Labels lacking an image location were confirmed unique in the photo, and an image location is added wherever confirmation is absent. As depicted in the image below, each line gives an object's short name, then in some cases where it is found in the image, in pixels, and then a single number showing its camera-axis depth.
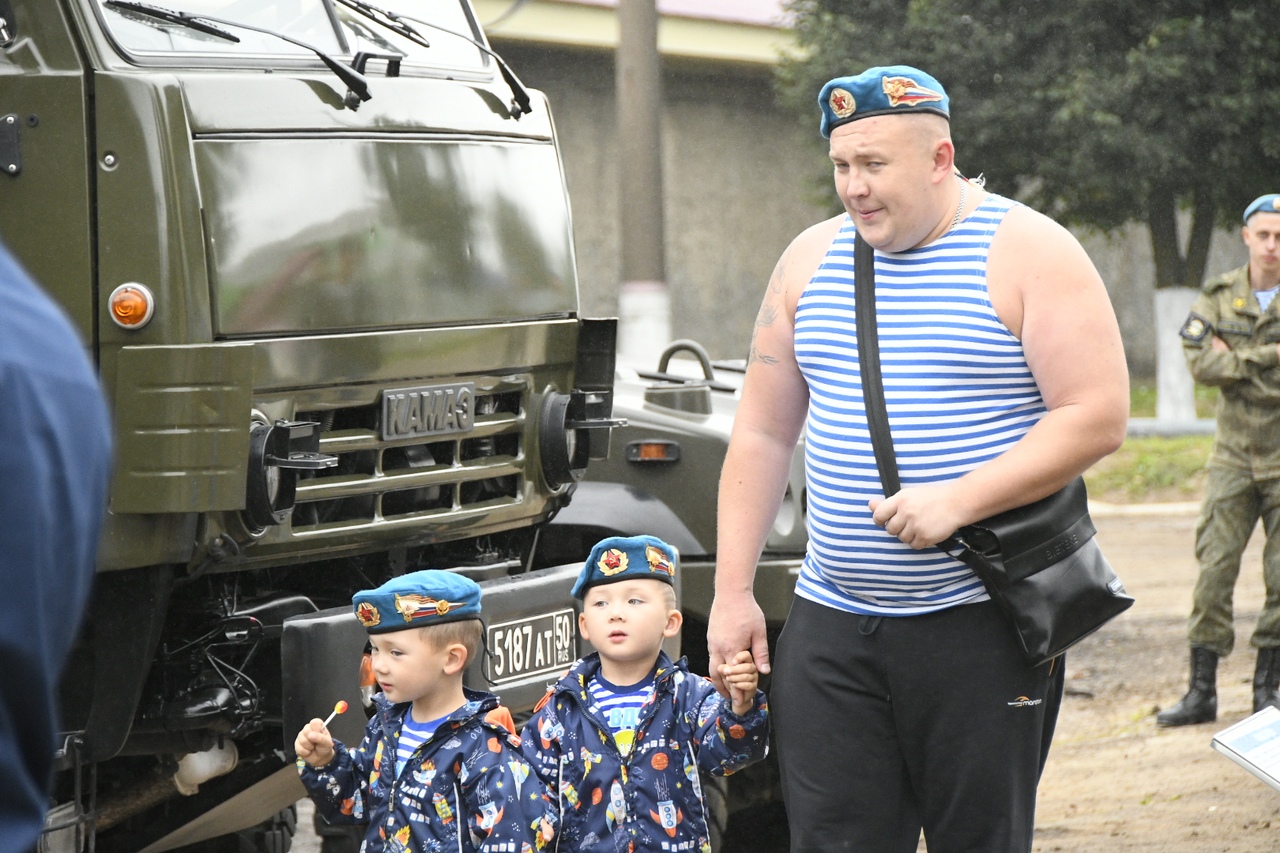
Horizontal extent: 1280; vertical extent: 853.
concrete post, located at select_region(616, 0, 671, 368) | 28.65
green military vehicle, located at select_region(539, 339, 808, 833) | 9.83
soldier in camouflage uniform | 12.70
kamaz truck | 6.84
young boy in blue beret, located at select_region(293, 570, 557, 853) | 6.14
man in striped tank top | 5.48
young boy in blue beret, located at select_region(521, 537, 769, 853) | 6.07
